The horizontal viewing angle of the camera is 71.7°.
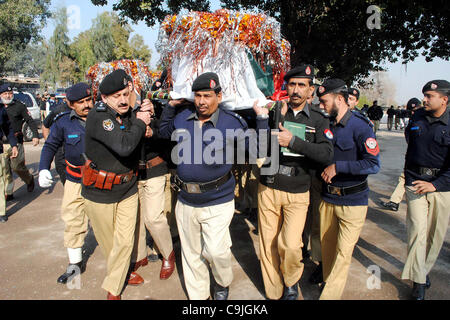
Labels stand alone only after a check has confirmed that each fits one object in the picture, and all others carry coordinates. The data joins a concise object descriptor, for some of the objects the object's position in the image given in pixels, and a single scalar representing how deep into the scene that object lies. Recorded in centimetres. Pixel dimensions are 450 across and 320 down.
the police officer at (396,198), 559
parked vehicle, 1382
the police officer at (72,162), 327
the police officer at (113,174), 267
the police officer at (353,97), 403
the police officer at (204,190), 270
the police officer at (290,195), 281
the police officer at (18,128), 600
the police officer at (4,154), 509
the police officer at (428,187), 304
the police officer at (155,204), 346
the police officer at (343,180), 275
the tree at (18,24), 1873
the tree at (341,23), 747
